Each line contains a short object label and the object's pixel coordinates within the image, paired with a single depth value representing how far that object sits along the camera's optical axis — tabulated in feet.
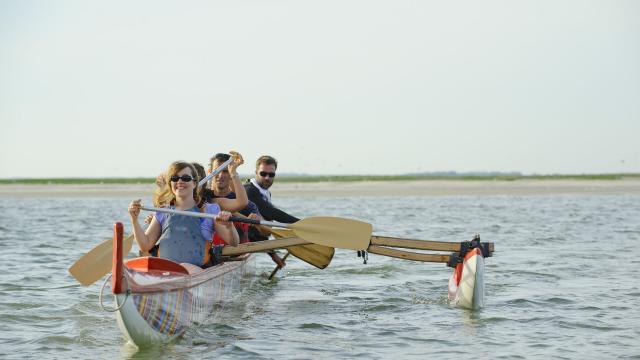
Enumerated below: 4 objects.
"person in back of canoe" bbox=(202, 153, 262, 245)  67.72
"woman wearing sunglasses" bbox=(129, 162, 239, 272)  53.42
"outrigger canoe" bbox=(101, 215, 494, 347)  45.65
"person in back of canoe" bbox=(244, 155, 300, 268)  74.54
